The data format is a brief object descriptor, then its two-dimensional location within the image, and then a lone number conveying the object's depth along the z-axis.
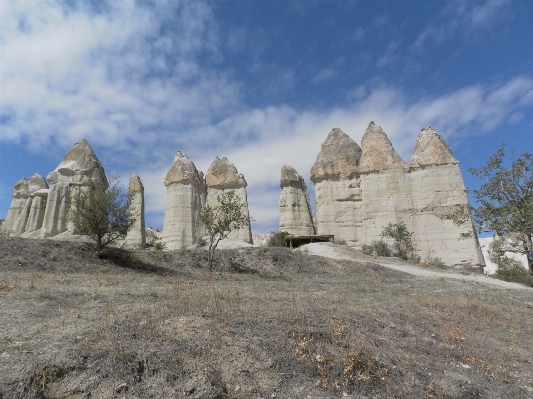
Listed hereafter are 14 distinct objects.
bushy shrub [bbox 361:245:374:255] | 32.84
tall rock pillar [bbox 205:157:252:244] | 39.50
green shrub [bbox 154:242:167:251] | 31.66
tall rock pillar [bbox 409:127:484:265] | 31.67
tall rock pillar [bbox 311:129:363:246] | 37.06
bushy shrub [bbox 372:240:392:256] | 31.86
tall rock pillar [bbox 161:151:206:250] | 35.87
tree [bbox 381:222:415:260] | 31.78
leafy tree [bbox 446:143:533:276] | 13.57
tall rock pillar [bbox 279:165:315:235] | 38.81
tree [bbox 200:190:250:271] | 21.92
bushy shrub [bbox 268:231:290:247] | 35.19
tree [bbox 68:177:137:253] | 18.58
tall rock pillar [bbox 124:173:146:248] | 36.38
